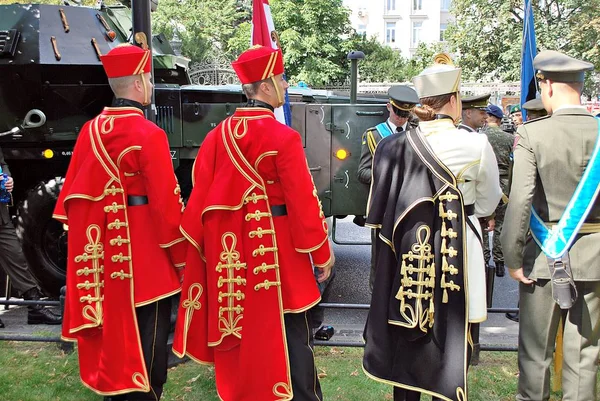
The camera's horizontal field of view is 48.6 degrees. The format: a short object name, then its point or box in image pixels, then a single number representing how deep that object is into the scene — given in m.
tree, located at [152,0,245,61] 36.28
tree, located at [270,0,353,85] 34.69
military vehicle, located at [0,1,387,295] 6.38
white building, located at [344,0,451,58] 56.94
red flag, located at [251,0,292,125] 5.07
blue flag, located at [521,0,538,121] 5.15
